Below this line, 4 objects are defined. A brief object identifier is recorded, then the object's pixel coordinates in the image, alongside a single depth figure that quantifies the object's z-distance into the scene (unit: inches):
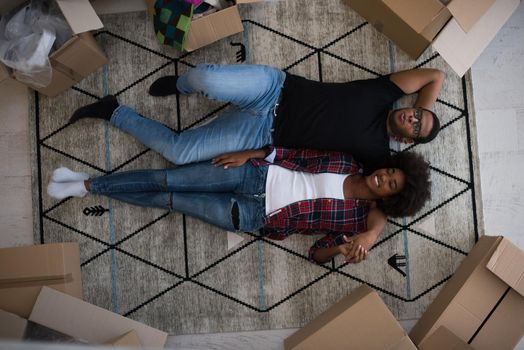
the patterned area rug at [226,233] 78.3
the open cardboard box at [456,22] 65.9
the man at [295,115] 70.4
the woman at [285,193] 69.6
